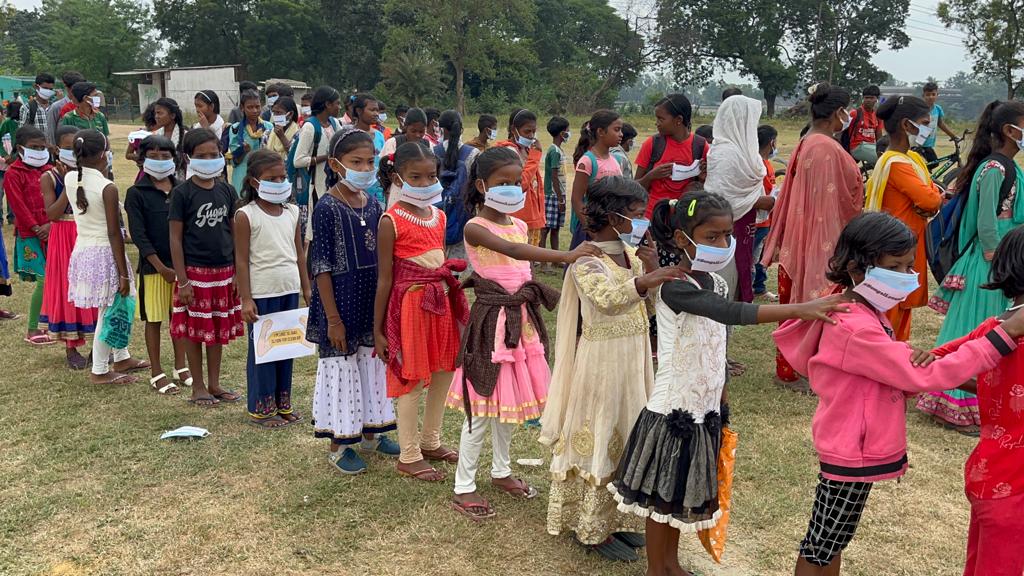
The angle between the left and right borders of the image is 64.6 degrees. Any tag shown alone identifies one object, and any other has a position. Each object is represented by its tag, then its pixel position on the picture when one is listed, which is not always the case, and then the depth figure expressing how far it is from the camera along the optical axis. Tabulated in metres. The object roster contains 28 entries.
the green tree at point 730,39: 46.06
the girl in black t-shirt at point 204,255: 4.74
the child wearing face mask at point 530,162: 7.39
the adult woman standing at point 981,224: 4.50
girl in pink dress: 3.55
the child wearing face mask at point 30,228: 6.34
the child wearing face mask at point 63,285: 5.75
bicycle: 8.83
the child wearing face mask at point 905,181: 4.91
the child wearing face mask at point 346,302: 3.96
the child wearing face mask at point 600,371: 3.11
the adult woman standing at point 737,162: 5.29
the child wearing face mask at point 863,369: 2.37
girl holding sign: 4.39
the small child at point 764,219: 7.59
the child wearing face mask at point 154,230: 4.99
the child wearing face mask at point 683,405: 2.78
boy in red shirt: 8.62
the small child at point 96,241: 5.23
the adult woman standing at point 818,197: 5.06
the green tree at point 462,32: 41.28
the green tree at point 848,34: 45.69
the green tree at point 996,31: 26.69
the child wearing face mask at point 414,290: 3.76
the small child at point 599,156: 5.93
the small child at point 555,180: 9.03
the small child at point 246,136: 8.46
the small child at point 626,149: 6.74
